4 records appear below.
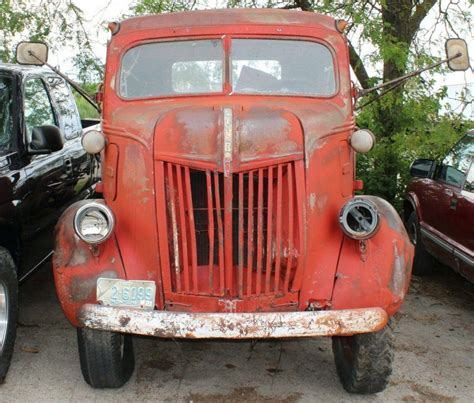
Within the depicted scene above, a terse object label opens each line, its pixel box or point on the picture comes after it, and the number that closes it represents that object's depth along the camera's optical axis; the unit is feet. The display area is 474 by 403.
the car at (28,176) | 14.82
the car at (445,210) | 18.66
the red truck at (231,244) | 12.19
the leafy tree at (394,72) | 24.85
